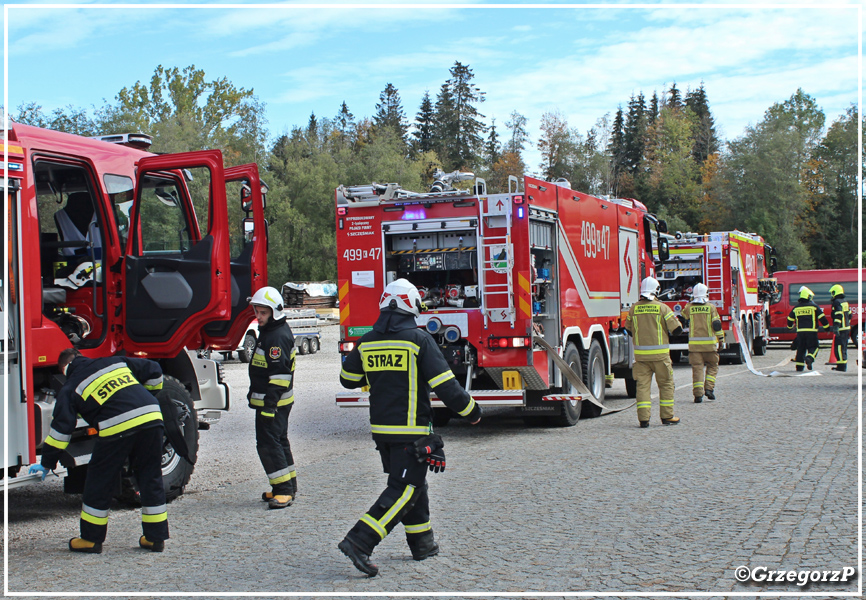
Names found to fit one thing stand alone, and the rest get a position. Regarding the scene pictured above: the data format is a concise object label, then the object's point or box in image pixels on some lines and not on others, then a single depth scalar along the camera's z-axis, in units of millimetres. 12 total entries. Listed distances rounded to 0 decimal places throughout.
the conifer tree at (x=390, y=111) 90188
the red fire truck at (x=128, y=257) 6702
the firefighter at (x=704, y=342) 13523
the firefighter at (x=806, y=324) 17172
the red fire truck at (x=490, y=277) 10148
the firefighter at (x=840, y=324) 17062
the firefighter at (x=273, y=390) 6982
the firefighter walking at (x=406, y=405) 5121
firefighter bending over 5625
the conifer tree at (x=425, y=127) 85875
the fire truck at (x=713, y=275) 20828
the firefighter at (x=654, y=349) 11000
